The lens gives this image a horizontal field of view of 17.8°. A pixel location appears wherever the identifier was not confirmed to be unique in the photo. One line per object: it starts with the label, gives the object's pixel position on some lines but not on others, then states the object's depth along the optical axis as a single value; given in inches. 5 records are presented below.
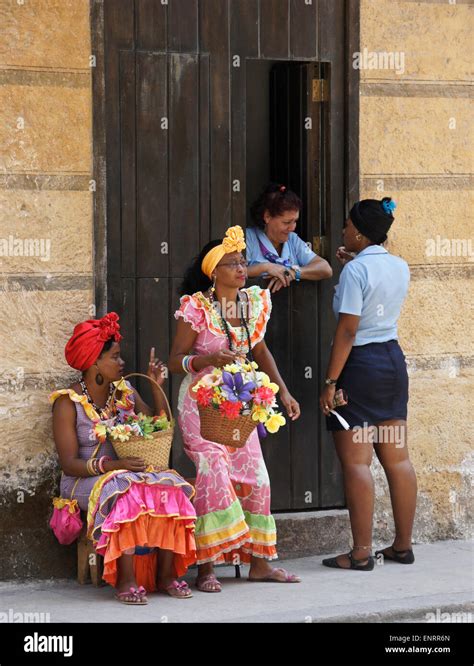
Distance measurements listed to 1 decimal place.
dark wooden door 328.2
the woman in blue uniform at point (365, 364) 327.9
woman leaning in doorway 345.7
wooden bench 310.7
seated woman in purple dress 295.1
